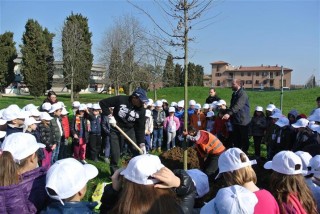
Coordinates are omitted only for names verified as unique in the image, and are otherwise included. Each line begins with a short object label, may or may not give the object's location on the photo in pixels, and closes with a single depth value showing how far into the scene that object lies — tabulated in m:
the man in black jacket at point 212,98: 11.05
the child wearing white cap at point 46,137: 7.11
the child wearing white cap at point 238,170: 2.80
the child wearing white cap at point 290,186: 2.81
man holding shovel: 6.55
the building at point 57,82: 40.81
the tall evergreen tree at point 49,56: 39.75
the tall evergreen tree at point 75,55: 37.59
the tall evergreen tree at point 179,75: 56.43
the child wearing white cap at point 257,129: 9.55
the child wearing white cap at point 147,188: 2.08
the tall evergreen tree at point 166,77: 28.31
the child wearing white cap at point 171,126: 10.93
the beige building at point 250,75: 91.14
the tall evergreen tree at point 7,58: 38.65
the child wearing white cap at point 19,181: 2.76
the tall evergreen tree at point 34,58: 37.75
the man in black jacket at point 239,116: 7.69
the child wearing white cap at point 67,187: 2.40
